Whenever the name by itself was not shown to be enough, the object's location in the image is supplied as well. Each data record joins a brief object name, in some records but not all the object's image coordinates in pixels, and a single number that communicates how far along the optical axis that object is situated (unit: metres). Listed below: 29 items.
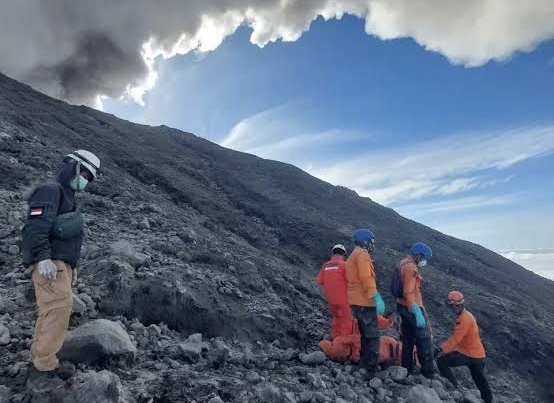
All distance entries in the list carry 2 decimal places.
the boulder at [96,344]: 4.57
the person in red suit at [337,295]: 7.52
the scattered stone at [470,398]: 7.02
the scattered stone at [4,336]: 4.71
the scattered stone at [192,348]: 5.57
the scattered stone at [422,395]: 6.09
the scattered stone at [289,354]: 6.72
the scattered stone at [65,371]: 4.22
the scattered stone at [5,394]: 3.83
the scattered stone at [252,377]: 5.32
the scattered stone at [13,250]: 7.05
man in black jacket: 4.00
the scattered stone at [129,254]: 7.46
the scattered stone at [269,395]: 4.79
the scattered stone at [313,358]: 6.68
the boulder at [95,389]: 3.88
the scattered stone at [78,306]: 5.58
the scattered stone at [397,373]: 6.66
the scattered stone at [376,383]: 6.34
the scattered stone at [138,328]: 5.86
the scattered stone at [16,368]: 4.23
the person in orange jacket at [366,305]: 6.72
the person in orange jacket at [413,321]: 7.06
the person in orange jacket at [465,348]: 7.33
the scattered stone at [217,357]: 5.61
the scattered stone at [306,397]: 5.23
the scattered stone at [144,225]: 9.93
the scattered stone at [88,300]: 5.93
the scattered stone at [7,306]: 5.38
